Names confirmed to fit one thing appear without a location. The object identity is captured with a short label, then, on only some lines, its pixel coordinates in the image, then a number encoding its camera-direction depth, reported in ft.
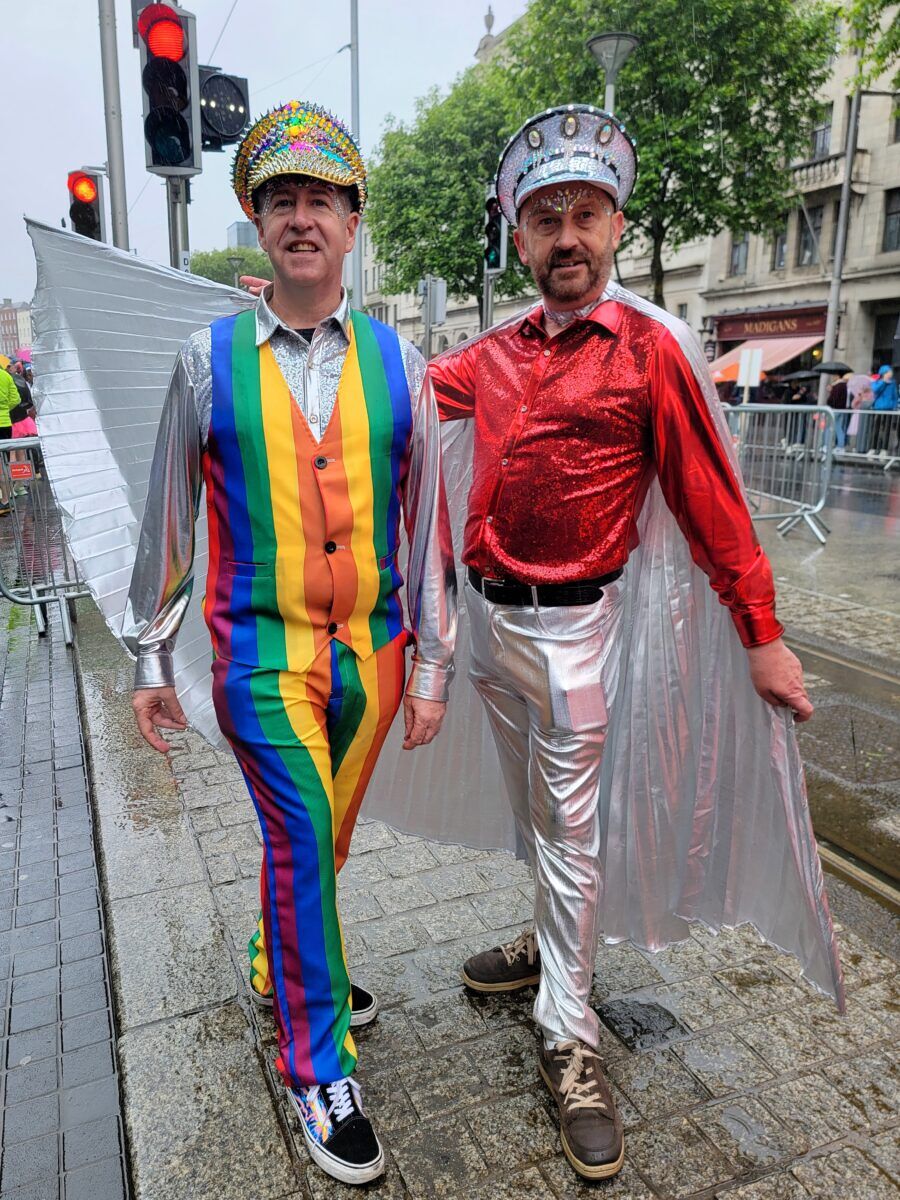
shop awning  88.99
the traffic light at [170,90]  17.46
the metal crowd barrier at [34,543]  21.71
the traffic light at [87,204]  26.55
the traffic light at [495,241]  40.34
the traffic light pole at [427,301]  58.18
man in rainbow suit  6.63
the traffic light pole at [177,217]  18.84
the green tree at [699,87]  64.90
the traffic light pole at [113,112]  22.27
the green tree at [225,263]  273.72
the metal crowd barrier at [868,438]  58.13
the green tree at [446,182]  99.40
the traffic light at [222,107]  18.97
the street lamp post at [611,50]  38.34
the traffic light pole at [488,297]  44.73
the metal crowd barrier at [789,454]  32.65
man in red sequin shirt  7.20
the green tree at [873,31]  40.40
